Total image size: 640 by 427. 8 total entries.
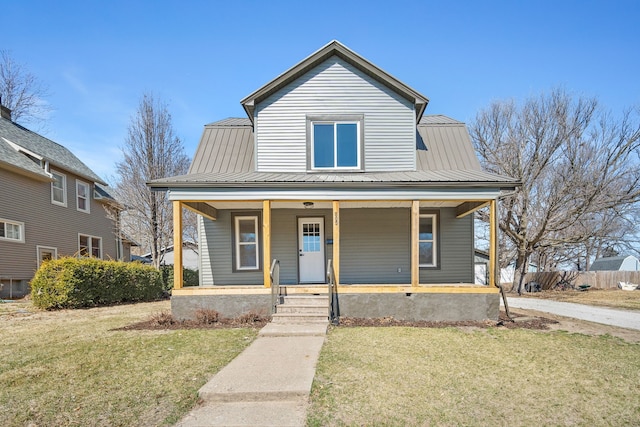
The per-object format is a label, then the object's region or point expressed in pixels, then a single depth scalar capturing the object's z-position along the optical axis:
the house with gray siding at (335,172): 10.48
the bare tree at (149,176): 16.23
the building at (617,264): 32.40
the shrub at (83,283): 10.41
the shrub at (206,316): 8.07
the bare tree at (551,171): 16.73
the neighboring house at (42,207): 13.83
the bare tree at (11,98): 24.97
